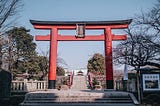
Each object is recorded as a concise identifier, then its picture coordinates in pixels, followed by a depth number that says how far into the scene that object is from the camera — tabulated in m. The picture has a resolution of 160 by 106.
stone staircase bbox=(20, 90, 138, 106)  14.48
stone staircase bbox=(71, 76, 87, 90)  30.69
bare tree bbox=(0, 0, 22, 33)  15.01
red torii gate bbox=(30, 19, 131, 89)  24.58
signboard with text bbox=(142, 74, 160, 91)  15.00
